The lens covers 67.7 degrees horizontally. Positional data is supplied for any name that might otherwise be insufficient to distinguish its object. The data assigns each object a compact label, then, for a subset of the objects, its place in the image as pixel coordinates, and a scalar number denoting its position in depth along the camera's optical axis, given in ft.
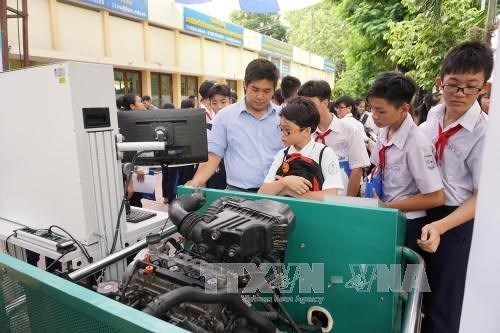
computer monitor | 5.90
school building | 27.68
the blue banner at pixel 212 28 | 42.06
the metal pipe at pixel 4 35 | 10.66
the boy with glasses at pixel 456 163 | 5.72
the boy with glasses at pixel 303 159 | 5.74
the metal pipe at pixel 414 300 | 3.78
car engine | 3.58
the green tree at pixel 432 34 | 18.39
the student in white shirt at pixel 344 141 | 9.31
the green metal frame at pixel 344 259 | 4.09
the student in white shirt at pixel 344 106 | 21.25
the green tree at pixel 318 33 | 84.59
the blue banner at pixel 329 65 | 88.17
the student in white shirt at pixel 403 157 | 5.72
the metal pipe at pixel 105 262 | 4.47
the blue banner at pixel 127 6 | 31.04
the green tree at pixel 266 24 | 105.91
